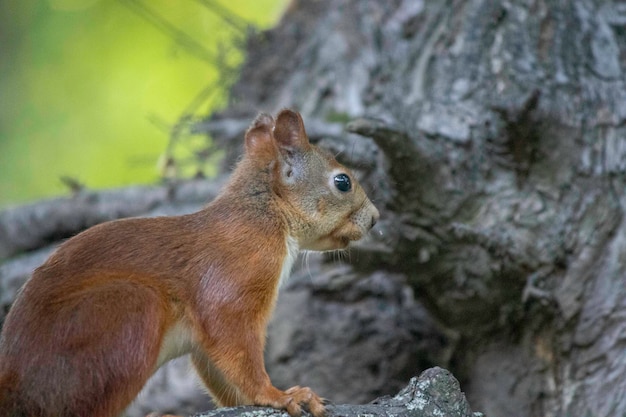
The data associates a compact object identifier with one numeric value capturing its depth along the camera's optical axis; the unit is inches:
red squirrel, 246.1
